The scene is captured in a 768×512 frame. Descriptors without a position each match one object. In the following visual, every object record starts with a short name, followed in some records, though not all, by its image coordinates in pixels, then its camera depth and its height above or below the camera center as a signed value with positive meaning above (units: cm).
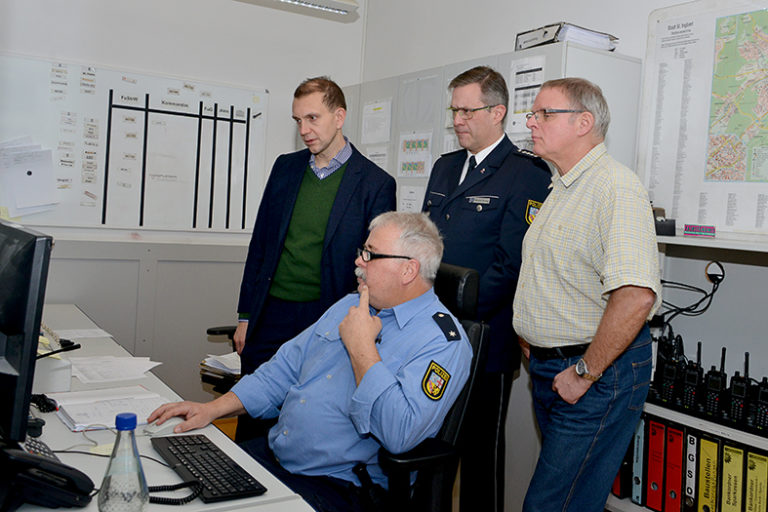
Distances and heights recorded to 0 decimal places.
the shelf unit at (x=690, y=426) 202 -57
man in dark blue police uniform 235 +2
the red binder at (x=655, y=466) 230 -75
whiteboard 338 +36
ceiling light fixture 343 +111
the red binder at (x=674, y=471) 223 -74
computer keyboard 127 -51
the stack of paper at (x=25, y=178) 329 +12
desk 124 -52
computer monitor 107 -20
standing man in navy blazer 253 -1
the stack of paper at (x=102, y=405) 161 -50
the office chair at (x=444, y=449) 155 -52
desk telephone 110 -46
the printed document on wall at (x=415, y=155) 322 +35
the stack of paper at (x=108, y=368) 203 -50
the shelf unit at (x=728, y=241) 204 +2
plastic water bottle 109 -43
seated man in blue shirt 158 -39
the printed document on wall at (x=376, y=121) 353 +55
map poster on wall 222 +46
